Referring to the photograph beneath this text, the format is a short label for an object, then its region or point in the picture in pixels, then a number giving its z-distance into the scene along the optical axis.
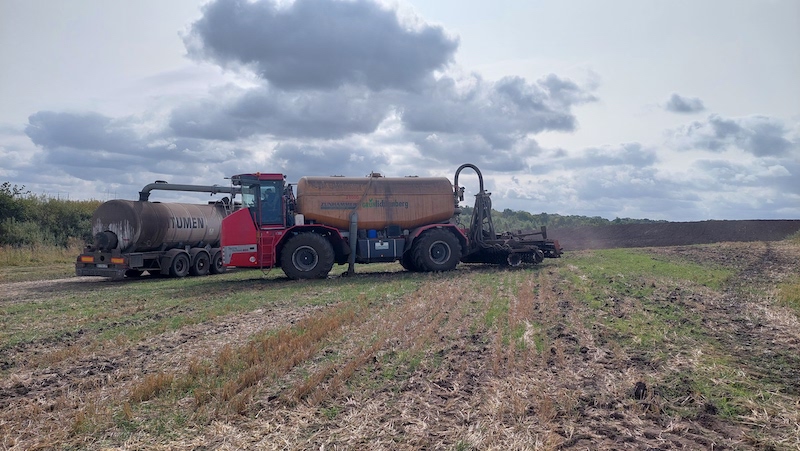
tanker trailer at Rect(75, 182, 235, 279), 20.27
